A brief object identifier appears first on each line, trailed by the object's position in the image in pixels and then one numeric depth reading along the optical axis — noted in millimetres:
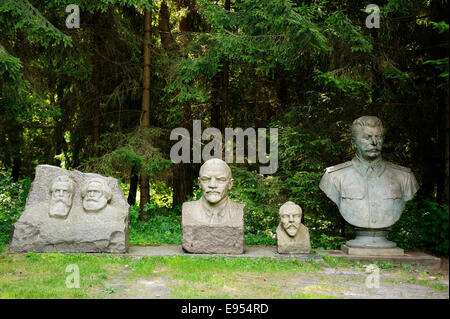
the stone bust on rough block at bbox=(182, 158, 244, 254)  7488
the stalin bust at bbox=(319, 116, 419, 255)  7383
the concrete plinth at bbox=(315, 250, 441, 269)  7039
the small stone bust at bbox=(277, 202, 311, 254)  7441
